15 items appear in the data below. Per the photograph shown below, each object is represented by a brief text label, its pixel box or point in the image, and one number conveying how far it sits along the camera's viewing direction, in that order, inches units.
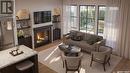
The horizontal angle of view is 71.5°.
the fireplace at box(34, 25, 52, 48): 212.8
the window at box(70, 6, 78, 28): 237.6
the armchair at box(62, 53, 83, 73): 129.5
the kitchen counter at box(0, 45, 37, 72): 101.4
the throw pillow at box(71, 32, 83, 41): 201.0
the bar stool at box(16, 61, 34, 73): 108.0
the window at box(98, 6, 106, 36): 198.9
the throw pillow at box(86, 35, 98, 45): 184.3
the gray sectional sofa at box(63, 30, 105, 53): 177.6
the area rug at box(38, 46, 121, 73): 148.1
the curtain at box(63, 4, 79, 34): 239.5
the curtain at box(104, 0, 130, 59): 166.8
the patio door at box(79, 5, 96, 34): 214.4
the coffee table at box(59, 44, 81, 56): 153.8
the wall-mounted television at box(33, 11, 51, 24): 208.3
